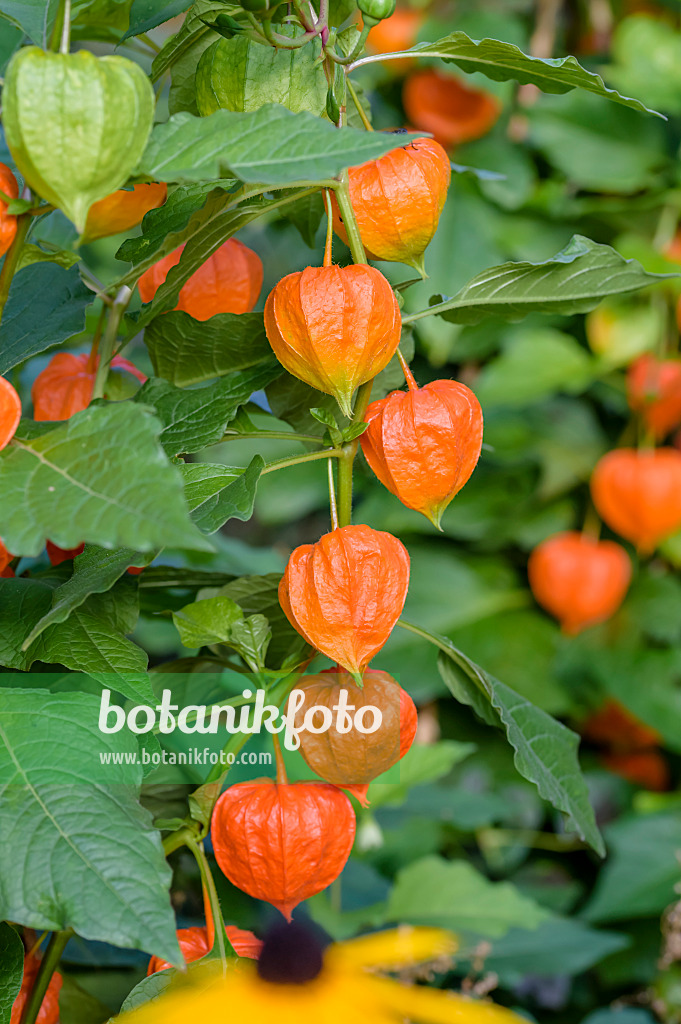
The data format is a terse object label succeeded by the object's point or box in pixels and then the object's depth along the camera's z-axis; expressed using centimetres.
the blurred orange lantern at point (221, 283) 94
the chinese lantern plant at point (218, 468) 79
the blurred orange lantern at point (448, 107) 218
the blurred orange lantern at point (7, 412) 80
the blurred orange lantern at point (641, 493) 200
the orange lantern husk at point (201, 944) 87
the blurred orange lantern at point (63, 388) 94
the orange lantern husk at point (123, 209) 87
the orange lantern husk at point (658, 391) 209
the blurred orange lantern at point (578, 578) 205
